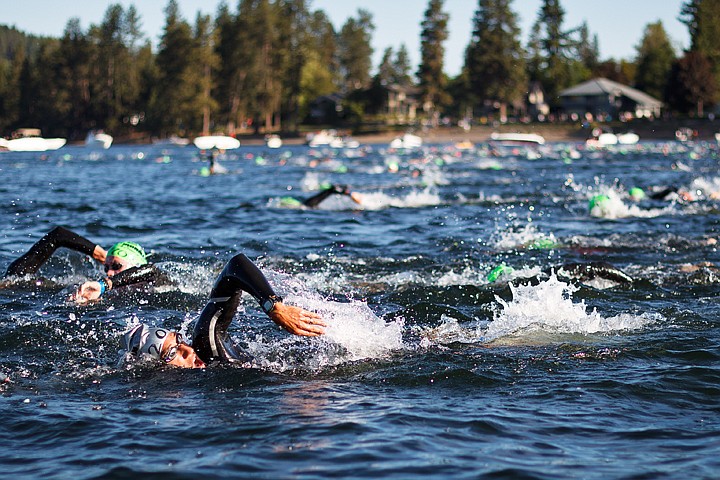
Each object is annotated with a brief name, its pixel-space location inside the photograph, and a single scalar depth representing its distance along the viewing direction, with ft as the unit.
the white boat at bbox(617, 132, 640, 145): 240.12
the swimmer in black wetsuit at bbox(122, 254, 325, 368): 20.30
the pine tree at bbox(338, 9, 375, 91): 465.06
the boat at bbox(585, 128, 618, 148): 228.22
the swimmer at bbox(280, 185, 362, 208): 62.28
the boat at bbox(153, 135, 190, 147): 311.04
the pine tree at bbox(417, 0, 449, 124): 335.88
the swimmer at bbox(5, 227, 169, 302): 32.24
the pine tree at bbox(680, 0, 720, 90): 345.51
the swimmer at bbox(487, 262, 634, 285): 34.65
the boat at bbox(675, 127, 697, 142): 262.67
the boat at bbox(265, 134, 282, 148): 284.20
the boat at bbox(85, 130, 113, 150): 285.49
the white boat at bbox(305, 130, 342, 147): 278.87
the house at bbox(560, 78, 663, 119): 341.00
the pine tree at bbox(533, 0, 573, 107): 356.59
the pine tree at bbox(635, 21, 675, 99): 372.99
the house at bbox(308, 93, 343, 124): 370.65
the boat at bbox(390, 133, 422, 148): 252.62
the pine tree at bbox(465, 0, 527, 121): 333.62
